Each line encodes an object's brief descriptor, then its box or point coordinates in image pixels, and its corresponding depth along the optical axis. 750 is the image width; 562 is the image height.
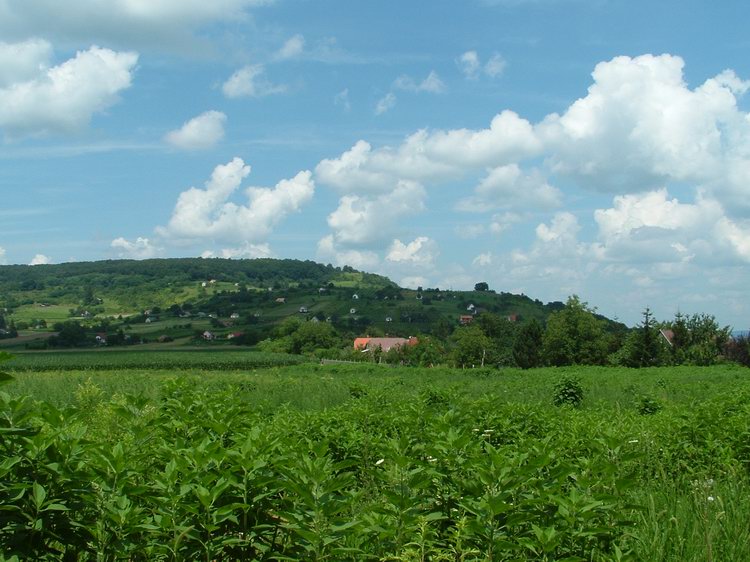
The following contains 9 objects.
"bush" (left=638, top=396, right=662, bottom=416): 14.58
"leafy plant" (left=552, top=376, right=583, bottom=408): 20.69
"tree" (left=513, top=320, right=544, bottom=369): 78.62
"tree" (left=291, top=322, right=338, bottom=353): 99.19
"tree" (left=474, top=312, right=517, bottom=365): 90.39
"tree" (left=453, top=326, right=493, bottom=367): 82.75
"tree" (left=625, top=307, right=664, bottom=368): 64.38
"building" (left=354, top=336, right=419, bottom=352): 101.14
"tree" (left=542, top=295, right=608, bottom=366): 72.94
